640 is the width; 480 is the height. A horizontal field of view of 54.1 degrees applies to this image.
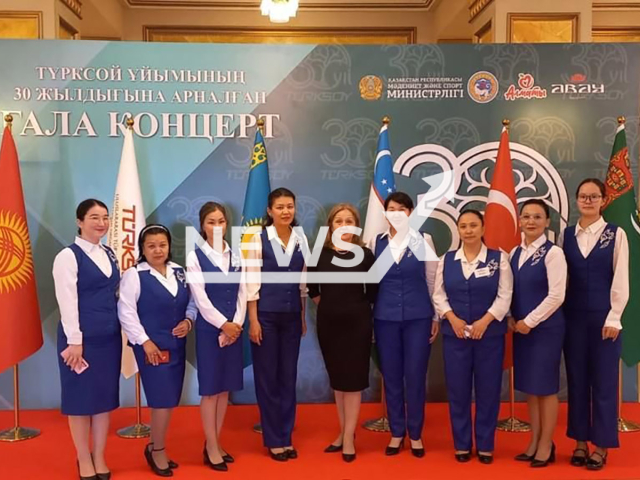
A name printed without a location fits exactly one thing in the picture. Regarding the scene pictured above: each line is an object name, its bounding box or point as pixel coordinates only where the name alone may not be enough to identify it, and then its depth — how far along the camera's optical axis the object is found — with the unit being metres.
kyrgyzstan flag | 3.91
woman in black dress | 3.47
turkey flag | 4.15
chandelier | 5.27
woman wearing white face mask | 3.53
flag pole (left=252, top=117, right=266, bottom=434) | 4.11
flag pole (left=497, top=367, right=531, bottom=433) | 4.09
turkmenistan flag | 4.11
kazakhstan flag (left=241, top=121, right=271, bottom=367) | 4.25
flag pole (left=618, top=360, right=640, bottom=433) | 4.09
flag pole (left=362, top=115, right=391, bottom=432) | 4.09
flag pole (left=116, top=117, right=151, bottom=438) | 4.02
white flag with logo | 4.09
